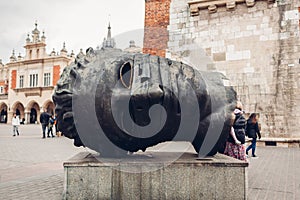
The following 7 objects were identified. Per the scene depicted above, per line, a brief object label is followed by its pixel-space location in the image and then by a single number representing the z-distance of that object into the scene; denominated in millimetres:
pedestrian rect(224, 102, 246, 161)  4559
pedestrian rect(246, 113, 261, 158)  8234
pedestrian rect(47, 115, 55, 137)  16256
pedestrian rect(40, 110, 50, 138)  15578
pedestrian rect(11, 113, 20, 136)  17469
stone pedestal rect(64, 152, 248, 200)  3236
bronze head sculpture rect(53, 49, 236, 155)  3113
